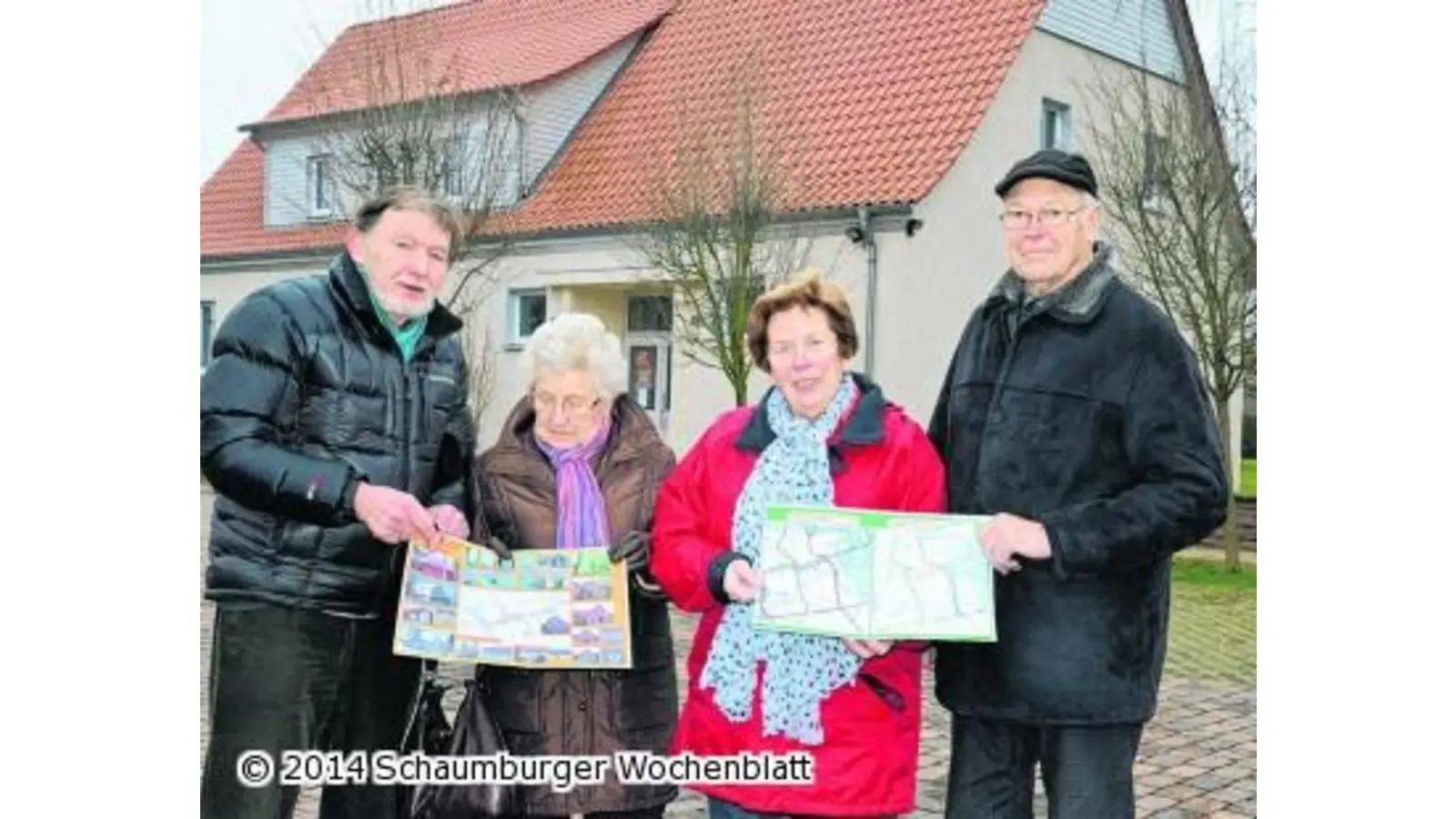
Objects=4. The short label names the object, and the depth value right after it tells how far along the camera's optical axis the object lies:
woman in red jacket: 2.49
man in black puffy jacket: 2.54
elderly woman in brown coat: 2.61
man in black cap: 2.35
